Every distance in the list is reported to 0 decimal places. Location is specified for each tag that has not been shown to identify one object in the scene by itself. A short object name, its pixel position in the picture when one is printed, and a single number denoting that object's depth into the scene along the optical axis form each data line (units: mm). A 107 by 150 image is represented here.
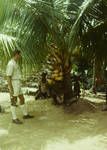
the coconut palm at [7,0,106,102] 3524
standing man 3514
